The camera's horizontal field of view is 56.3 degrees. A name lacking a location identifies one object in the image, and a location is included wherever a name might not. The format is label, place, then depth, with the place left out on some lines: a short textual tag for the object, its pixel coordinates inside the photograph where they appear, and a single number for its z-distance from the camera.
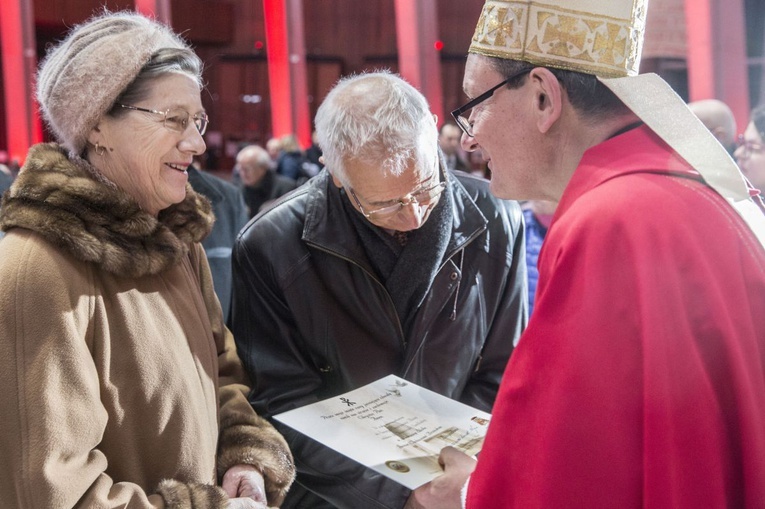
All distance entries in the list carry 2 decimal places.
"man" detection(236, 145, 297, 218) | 6.09
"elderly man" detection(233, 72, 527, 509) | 1.81
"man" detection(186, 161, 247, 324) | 3.35
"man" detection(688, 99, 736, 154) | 3.81
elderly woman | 1.26
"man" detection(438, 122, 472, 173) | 6.62
